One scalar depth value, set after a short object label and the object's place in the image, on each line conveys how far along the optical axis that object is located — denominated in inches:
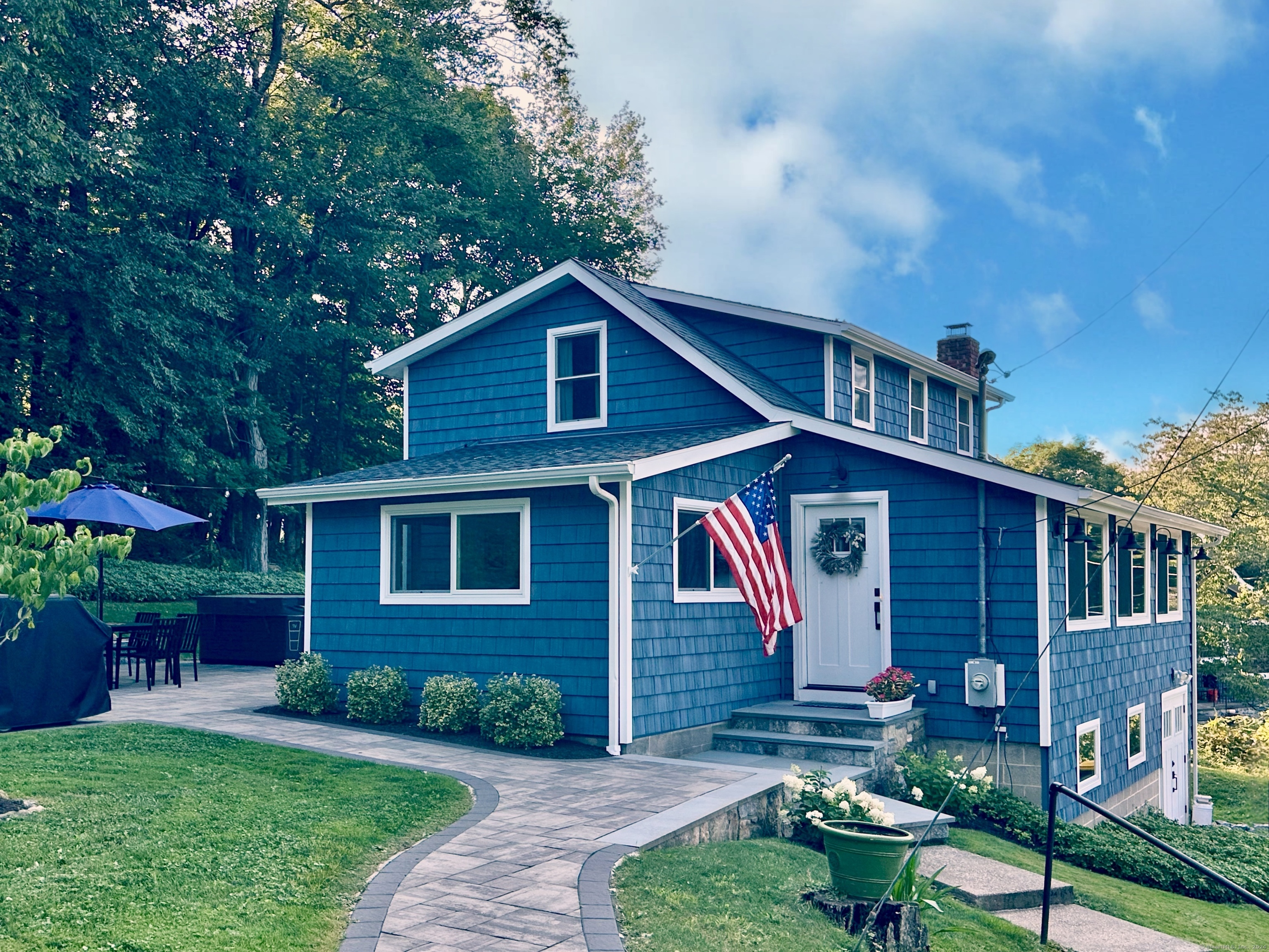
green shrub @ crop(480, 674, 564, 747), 414.3
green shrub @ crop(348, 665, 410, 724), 468.1
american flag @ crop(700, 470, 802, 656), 402.3
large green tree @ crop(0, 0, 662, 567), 898.7
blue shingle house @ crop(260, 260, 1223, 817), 432.5
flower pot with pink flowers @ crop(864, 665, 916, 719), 453.4
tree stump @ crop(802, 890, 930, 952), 229.3
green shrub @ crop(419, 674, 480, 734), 442.0
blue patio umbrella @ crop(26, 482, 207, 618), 551.2
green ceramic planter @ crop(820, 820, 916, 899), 236.5
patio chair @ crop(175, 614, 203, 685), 598.5
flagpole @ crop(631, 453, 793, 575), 415.8
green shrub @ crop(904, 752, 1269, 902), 409.7
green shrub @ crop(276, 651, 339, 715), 489.7
